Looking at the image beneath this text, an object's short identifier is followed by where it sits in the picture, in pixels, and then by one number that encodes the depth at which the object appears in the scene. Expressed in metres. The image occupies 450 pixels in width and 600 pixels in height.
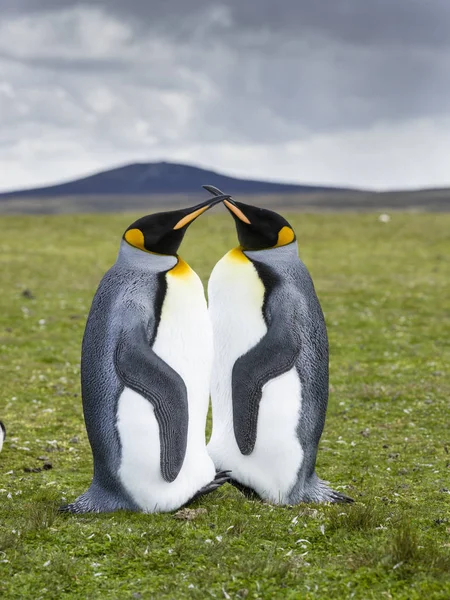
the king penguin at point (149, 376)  5.76
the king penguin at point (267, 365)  6.15
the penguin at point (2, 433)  8.59
